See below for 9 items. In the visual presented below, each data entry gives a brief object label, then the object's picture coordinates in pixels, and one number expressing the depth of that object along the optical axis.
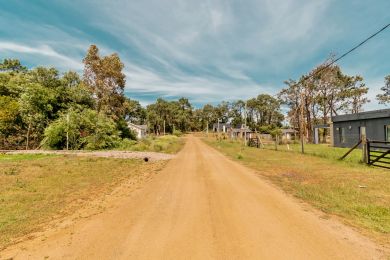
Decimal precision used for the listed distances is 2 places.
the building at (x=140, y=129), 63.93
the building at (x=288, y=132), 68.48
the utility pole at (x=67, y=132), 26.91
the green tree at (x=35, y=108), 28.84
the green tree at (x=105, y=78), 36.62
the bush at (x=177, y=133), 93.98
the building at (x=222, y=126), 113.30
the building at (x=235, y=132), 83.03
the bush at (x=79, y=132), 27.06
